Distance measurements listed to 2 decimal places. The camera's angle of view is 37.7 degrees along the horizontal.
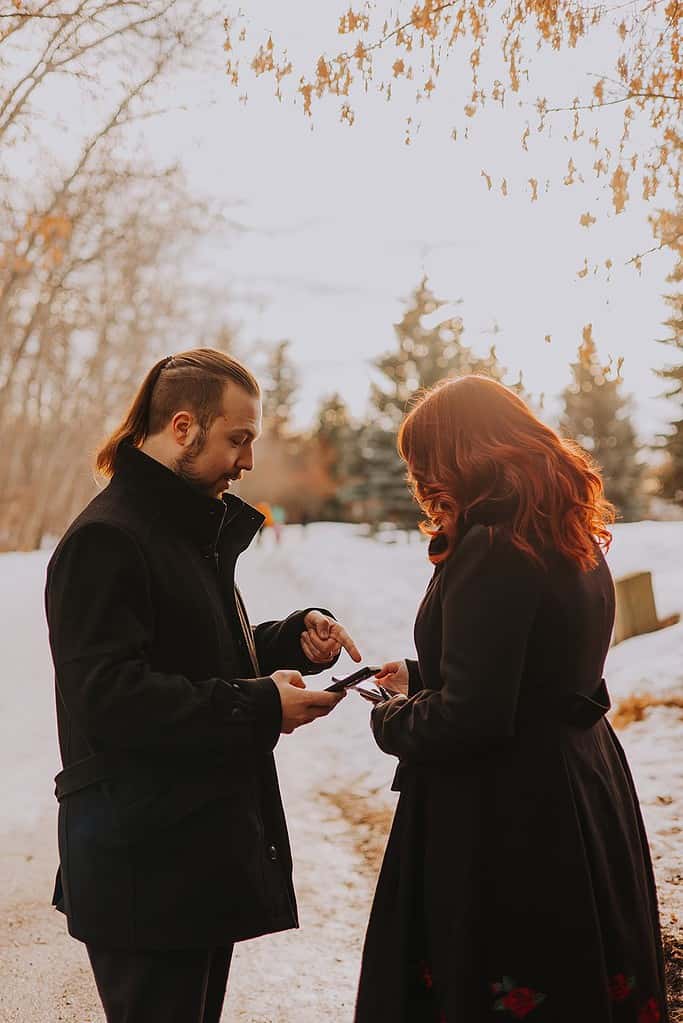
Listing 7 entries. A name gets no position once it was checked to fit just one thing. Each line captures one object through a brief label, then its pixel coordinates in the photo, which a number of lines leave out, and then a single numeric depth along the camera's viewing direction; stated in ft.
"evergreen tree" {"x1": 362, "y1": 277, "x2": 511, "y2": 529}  104.37
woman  7.30
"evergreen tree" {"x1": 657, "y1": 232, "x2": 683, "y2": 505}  102.78
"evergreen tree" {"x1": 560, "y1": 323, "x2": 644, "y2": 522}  136.87
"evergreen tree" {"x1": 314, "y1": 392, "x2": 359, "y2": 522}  178.60
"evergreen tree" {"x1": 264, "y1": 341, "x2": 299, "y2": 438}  213.87
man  7.09
